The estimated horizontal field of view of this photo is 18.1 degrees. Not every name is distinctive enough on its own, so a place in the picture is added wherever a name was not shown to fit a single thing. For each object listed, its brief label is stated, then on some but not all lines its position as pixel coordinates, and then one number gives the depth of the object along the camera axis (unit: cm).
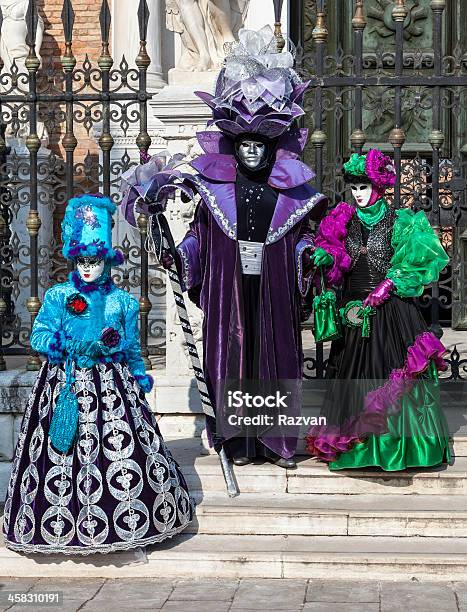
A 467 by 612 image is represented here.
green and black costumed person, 707
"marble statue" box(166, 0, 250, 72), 795
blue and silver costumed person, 650
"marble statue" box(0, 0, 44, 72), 1202
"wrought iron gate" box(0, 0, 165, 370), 808
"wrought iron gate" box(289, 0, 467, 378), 794
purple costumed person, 712
